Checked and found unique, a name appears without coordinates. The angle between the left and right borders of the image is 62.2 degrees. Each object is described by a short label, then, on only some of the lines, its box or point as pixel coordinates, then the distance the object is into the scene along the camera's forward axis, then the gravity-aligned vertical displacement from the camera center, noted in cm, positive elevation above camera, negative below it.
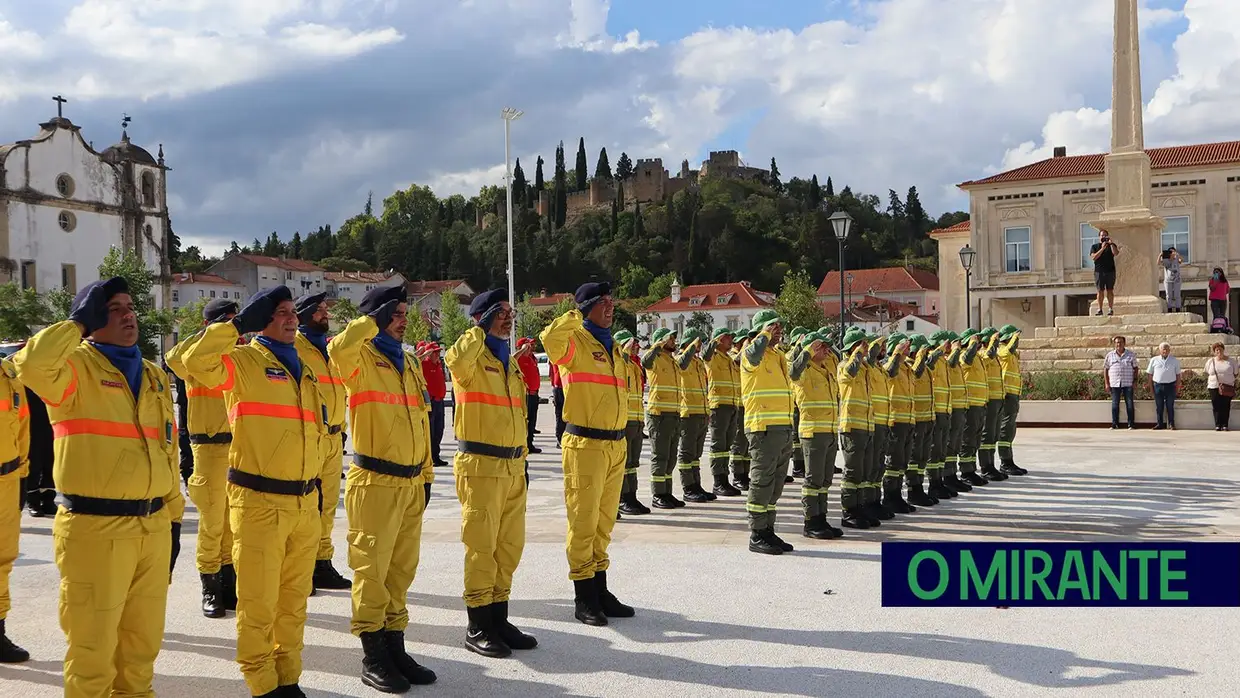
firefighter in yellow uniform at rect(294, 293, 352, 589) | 617 -35
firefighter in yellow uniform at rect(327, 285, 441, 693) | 507 -64
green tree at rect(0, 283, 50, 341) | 4031 +198
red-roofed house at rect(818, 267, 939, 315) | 9799 +578
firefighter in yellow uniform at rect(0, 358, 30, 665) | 567 -63
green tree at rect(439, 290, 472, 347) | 7531 +266
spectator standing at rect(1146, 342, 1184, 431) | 1834 -71
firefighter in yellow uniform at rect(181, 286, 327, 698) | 461 -57
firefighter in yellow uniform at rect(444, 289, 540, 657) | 561 -66
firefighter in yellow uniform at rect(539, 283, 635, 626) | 628 -55
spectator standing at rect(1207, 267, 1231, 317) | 2252 +104
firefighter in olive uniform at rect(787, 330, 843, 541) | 900 -75
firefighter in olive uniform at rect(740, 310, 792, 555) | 819 -67
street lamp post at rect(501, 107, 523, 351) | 3562 +818
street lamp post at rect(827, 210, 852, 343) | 2111 +253
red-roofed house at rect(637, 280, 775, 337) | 9456 +399
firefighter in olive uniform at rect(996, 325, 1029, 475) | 1368 -69
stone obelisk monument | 2231 +334
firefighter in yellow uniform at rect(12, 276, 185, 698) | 404 -53
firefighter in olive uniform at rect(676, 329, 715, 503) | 1153 -87
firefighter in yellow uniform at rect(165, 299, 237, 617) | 653 -83
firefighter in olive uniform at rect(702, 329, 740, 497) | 1202 -65
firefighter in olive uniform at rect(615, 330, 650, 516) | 1058 -103
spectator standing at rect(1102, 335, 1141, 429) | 1850 -60
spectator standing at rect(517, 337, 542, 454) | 1772 -57
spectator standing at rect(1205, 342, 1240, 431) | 1802 -75
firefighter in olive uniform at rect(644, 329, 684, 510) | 1103 -71
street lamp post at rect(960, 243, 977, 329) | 3070 +266
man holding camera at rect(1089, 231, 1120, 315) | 2202 +170
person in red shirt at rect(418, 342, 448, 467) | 1440 -34
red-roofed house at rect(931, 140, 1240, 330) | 4488 +534
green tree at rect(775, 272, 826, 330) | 7200 +296
